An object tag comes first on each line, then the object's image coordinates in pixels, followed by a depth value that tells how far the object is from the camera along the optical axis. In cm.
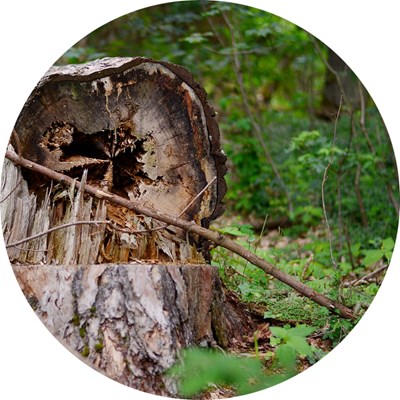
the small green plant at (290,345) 206
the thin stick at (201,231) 234
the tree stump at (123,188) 212
